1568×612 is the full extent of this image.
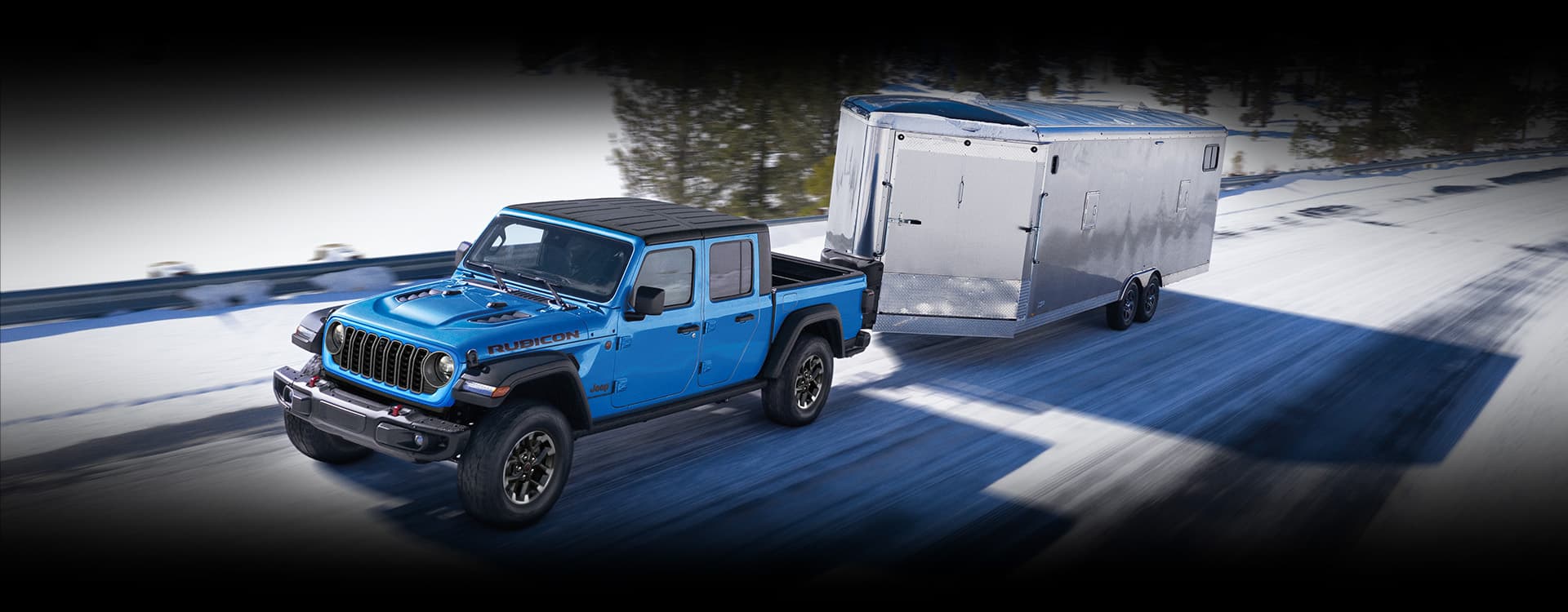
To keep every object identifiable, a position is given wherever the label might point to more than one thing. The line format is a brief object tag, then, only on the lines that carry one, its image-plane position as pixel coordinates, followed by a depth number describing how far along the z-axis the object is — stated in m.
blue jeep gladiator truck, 6.67
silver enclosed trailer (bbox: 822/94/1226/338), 11.17
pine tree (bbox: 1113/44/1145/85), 62.84
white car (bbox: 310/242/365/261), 15.82
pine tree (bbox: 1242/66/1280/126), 63.31
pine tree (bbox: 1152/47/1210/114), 56.62
